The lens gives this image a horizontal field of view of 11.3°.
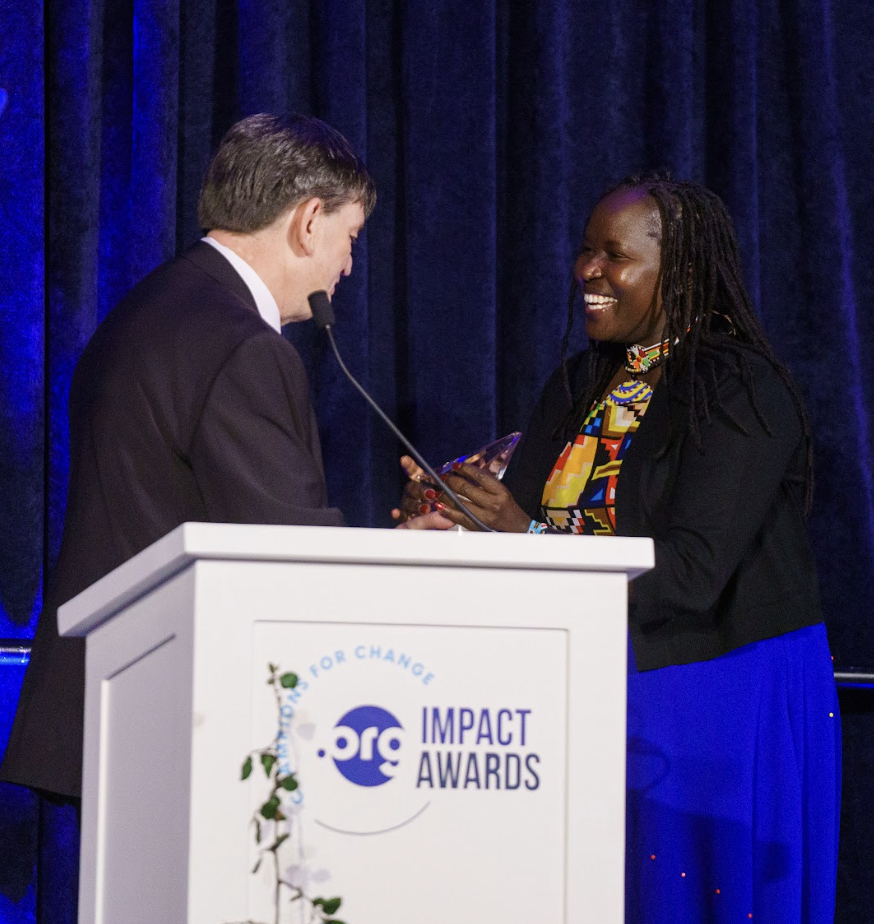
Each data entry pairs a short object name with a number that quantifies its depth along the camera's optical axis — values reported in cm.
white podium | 534
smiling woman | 681
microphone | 639
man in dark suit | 604
